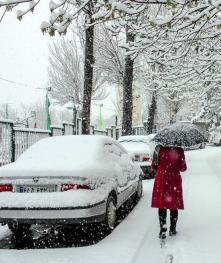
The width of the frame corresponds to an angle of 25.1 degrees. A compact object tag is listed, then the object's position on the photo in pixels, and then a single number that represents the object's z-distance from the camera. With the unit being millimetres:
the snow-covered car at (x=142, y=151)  15500
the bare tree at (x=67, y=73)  39219
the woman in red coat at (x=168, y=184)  7461
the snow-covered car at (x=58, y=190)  6891
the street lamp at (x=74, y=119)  20553
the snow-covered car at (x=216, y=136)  43631
